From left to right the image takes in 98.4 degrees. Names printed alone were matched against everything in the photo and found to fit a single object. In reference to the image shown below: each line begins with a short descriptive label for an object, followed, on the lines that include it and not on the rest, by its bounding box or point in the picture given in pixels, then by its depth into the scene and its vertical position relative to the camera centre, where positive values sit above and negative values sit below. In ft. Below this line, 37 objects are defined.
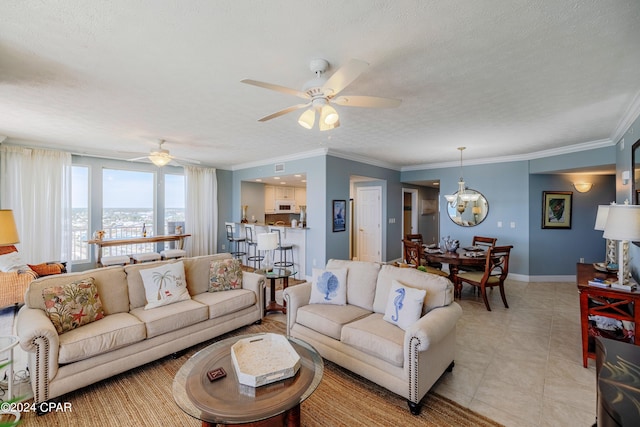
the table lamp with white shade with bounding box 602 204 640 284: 7.71 -0.39
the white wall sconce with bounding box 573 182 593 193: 18.65 +1.88
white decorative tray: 5.43 -3.17
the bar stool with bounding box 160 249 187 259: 19.67 -2.88
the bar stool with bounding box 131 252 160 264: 18.04 -2.90
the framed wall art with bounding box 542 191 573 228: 18.51 +0.33
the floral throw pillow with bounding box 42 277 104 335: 7.53 -2.59
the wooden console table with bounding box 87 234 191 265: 17.88 -1.85
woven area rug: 6.39 -4.78
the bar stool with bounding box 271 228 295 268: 19.29 -2.94
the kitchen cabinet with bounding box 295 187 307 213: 31.22 +2.00
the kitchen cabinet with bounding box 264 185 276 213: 27.88 +1.52
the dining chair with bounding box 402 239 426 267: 15.17 -2.23
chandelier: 19.34 +1.12
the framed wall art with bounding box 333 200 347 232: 18.30 -0.08
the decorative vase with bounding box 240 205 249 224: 24.97 -0.12
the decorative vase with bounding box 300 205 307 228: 19.84 -0.26
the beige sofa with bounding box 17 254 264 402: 6.69 -3.32
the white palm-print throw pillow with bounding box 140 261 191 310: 9.50 -2.54
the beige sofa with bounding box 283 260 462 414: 6.63 -3.23
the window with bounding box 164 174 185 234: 22.44 +0.98
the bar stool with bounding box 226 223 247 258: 23.06 -2.28
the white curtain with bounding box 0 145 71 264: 15.39 +0.91
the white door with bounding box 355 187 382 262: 23.95 -0.75
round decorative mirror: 19.99 +0.27
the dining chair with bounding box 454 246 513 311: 13.20 -3.06
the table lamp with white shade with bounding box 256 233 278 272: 12.75 -1.27
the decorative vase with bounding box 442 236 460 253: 15.52 -1.83
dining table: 13.74 -2.26
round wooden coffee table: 4.70 -3.37
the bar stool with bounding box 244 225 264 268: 21.05 -2.59
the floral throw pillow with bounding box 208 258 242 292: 11.18 -2.54
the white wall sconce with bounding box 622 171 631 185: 11.54 +1.57
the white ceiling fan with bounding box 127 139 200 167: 14.51 +3.02
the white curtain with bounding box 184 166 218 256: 22.86 +0.31
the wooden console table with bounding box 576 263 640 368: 7.75 -2.78
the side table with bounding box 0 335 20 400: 6.15 -3.42
